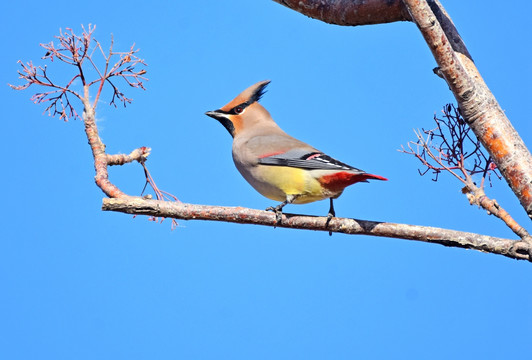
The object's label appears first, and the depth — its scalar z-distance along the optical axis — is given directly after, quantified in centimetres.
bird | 948
